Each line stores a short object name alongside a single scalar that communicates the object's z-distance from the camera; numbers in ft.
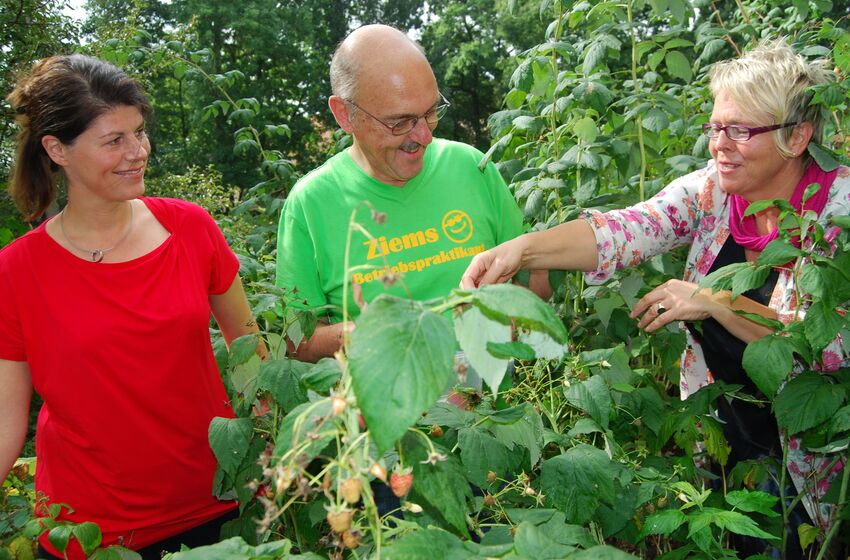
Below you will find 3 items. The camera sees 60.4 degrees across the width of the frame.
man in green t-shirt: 6.95
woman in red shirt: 6.74
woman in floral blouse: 6.66
